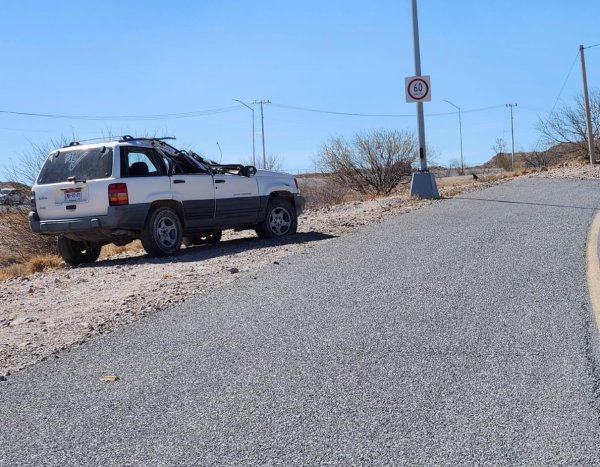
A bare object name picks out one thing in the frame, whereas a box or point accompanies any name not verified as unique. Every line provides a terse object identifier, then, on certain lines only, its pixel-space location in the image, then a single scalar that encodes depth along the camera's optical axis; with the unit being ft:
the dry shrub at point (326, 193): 120.57
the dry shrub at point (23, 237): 66.95
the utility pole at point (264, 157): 162.61
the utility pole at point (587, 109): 138.00
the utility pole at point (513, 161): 273.29
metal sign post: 70.69
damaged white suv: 42.45
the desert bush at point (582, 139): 164.25
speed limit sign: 70.64
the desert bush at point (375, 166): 137.49
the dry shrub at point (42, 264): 49.49
